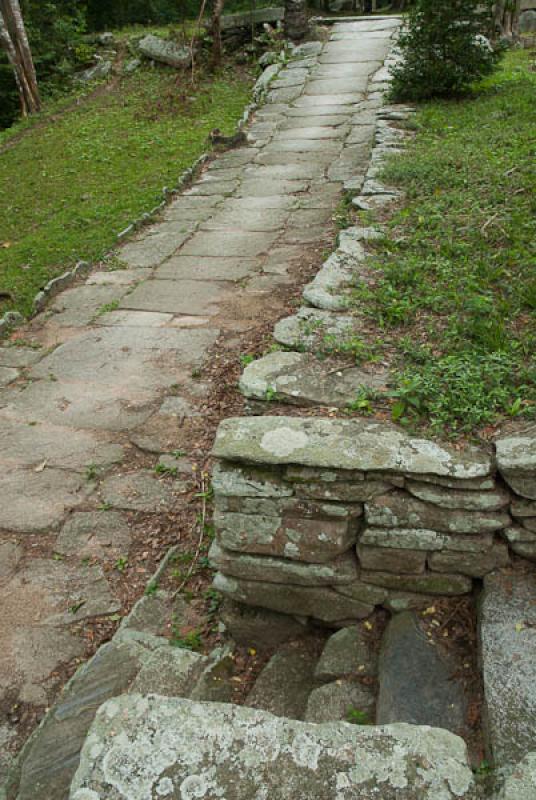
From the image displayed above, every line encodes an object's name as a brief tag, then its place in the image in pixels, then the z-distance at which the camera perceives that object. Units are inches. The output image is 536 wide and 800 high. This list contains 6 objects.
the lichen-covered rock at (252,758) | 61.7
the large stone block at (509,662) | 71.9
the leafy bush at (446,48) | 339.9
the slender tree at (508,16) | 471.2
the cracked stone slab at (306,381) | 113.3
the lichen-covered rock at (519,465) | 88.9
